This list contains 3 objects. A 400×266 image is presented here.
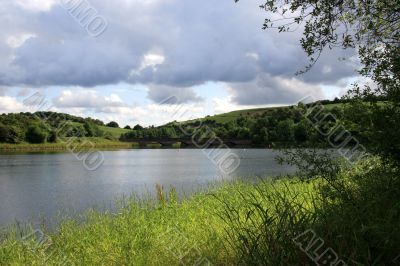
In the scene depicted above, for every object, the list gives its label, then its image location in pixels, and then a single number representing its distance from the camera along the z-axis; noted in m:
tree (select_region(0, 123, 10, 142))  144.12
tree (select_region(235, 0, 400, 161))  5.95
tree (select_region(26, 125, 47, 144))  148.75
